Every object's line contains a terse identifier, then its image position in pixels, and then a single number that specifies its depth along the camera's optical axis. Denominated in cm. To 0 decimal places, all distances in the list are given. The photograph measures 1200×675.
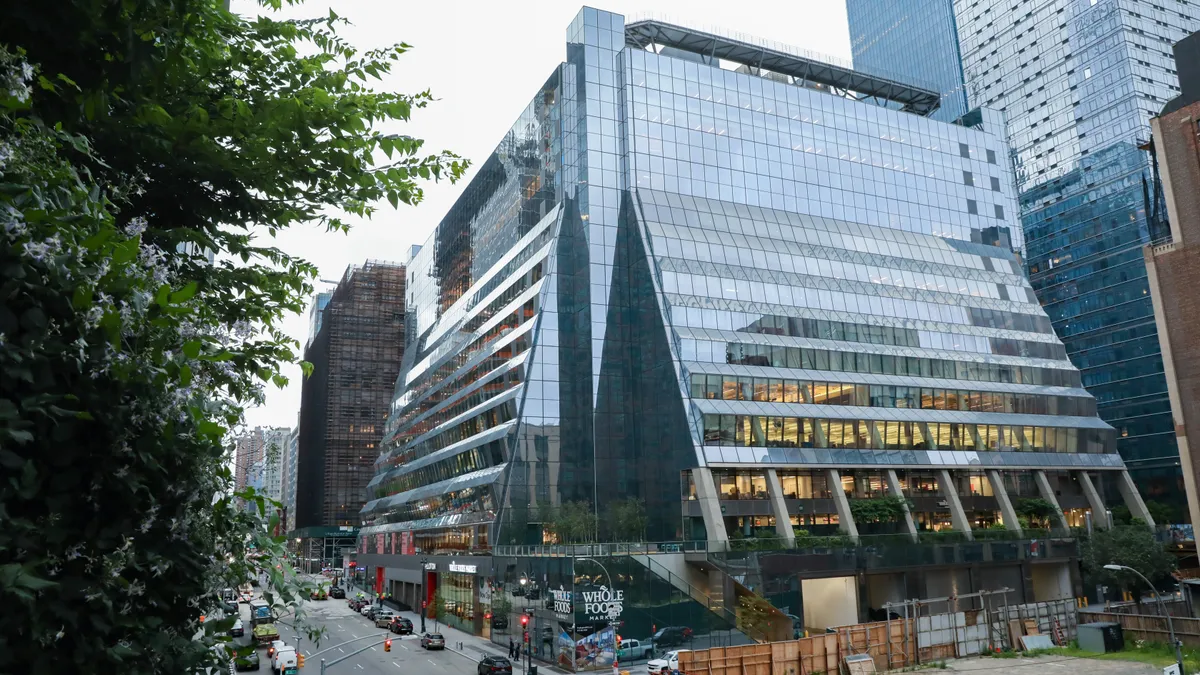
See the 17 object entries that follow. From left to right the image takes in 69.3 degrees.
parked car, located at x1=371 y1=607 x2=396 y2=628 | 7361
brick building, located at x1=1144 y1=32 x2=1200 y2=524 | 4723
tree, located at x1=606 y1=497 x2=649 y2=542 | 7038
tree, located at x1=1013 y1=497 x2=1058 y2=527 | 7731
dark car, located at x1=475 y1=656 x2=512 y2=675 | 4809
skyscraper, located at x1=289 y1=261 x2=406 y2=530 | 17300
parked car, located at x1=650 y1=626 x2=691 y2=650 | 5553
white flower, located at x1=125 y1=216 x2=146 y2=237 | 629
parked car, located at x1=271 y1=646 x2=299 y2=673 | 4691
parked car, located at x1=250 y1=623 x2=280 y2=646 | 5957
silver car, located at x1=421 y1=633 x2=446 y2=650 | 6347
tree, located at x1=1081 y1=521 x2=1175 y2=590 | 6862
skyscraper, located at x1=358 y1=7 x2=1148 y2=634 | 6850
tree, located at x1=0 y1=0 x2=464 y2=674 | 510
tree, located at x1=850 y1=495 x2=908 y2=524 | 6994
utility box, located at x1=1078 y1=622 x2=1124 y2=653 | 4738
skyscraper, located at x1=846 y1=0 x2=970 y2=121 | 18038
